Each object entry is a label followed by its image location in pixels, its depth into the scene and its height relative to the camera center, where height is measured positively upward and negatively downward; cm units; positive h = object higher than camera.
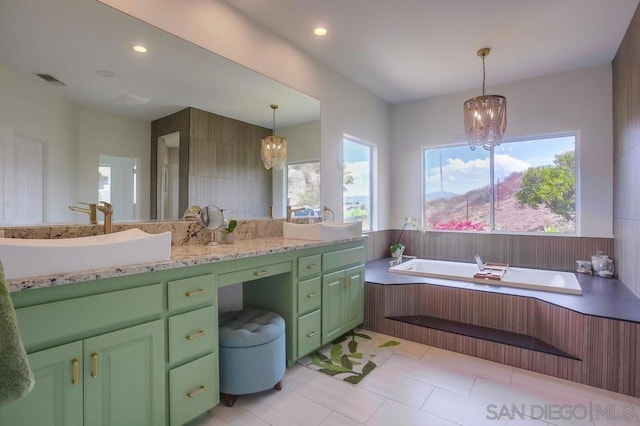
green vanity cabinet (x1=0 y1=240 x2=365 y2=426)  113 -55
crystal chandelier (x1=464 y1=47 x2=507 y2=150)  288 +86
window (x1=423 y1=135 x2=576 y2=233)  359 +32
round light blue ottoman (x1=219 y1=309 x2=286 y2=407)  181 -85
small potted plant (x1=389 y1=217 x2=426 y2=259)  414 -42
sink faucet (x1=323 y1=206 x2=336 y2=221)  326 +1
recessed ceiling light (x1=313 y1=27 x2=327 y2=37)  264 +151
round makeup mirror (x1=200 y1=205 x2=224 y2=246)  211 -4
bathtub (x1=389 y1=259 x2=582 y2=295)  274 -63
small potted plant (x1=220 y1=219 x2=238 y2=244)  224 -14
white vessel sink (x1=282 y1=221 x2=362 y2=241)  252 -16
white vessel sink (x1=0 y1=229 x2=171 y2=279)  111 -17
